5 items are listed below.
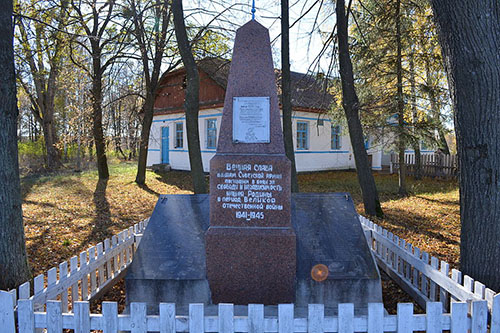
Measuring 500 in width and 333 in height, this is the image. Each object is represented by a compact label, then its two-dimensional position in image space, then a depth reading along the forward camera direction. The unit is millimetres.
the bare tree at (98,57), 13883
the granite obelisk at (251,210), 3961
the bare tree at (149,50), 12453
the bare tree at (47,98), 17797
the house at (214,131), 18594
